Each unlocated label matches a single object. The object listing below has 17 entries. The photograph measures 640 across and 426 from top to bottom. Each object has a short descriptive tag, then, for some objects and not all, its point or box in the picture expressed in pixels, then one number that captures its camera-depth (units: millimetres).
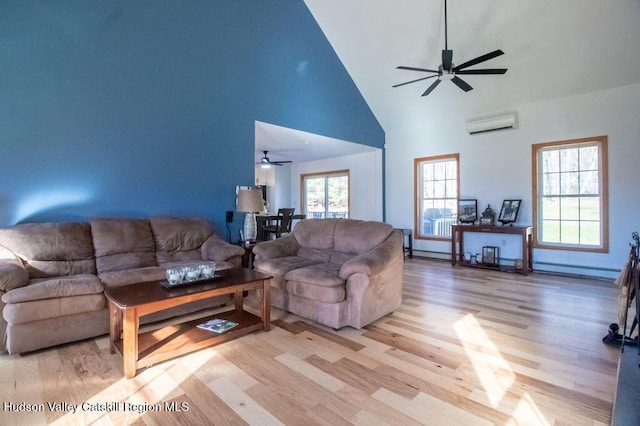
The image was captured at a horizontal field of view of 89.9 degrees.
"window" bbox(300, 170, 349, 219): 8445
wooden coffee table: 2072
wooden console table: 5121
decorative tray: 2482
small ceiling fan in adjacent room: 7534
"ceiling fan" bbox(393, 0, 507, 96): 3689
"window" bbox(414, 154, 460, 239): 6527
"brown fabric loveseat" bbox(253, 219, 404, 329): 2848
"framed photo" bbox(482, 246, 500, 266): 5699
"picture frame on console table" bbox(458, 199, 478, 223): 5945
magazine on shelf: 2615
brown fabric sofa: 2398
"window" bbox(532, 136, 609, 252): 4926
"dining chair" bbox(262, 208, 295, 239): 5723
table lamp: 4297
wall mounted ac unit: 5543
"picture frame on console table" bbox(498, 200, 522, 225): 5469
